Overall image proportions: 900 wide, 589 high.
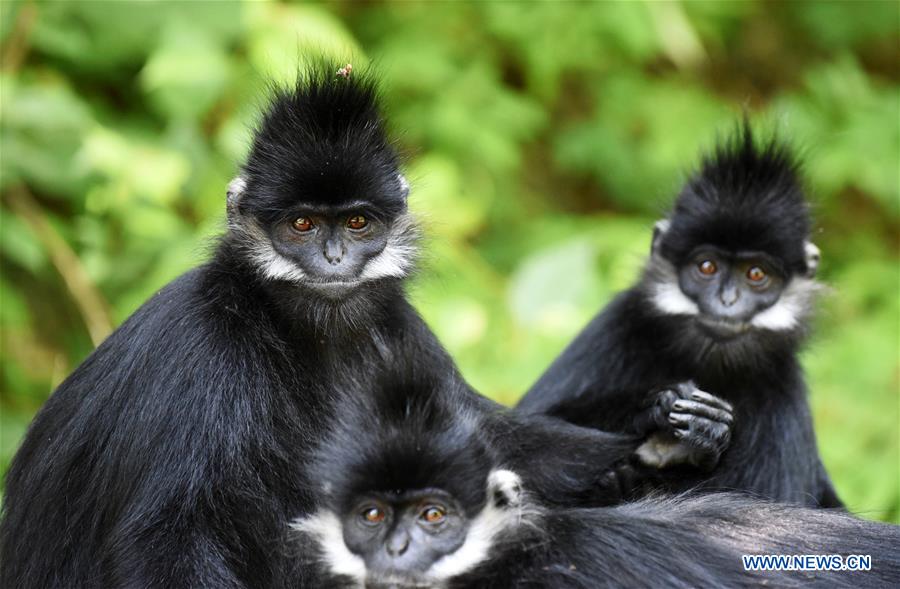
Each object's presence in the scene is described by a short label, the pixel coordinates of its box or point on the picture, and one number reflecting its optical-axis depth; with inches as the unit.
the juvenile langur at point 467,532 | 236.8
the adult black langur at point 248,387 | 260.8
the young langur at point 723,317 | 361.4
